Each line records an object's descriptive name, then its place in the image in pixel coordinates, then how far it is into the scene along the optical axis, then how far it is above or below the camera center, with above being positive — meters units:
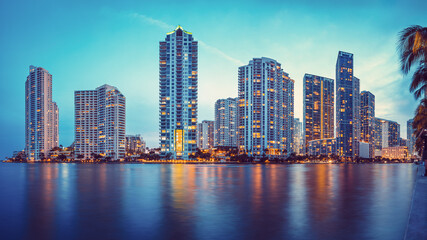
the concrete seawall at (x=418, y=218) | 8.02 -2.50
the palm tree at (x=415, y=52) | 14.19 +3.93
